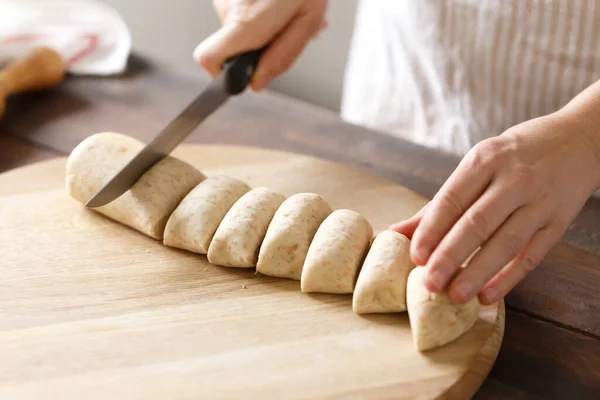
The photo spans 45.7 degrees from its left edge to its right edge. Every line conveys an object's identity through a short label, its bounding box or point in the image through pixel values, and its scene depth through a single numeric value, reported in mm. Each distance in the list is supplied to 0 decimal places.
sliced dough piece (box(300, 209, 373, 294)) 1267
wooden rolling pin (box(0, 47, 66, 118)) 1916
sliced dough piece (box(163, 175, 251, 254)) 1379
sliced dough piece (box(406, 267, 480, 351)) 1147
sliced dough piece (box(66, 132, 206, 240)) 1440
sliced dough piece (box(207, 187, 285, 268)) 1335
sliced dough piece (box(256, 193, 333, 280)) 1312
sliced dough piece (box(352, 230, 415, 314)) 1219
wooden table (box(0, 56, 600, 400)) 1242
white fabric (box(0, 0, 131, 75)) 2137
